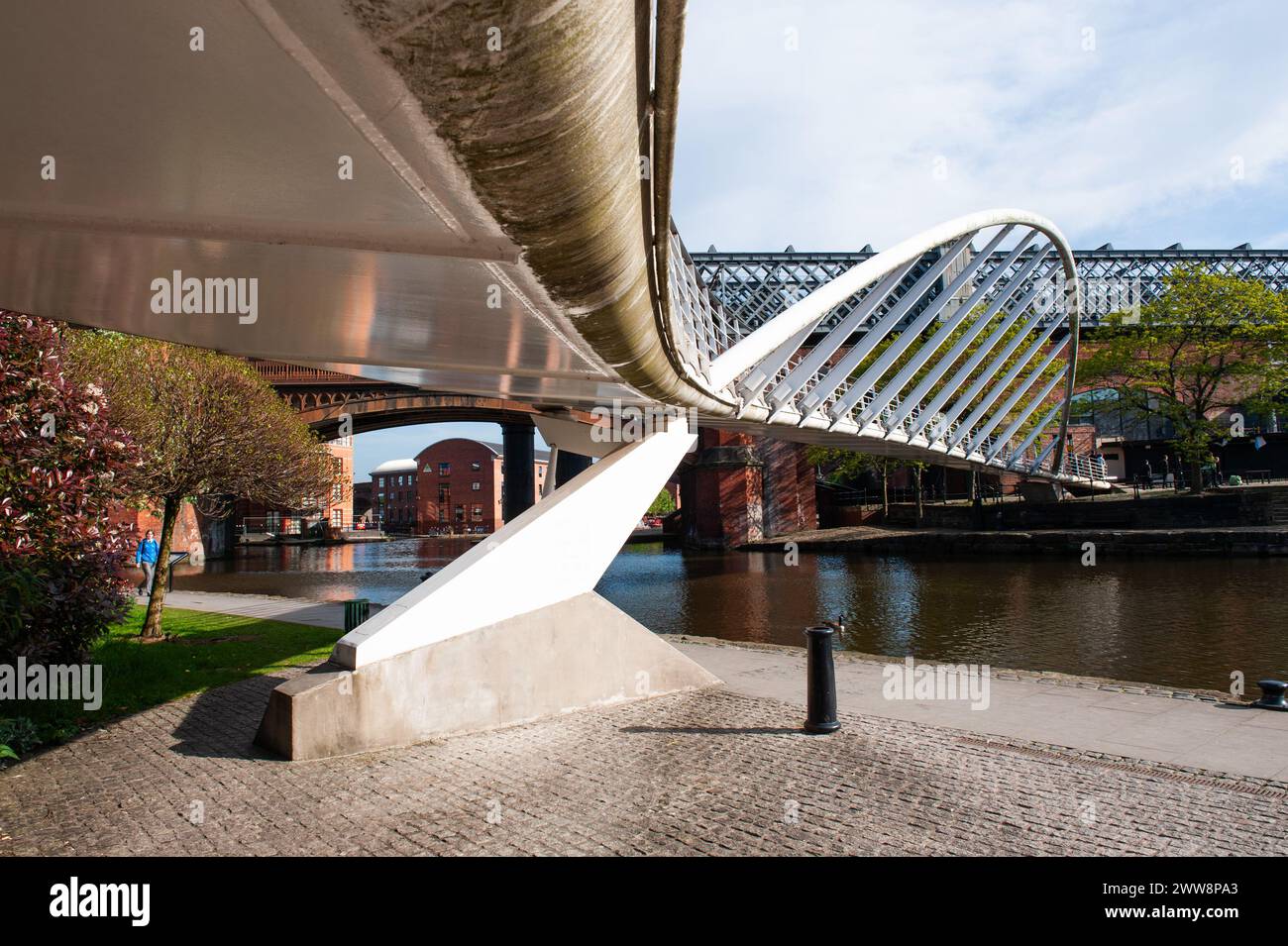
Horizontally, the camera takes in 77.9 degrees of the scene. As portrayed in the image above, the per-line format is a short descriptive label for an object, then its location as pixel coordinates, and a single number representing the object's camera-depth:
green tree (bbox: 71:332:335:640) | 11.23
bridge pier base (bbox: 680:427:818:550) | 43.44
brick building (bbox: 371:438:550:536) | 86.38
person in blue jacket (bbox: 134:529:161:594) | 20.65
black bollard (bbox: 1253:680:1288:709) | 7.27
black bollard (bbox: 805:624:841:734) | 6.64
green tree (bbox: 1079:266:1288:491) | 33.47
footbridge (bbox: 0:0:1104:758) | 2.00
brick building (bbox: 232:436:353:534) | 65.44
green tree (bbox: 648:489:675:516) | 85.00
